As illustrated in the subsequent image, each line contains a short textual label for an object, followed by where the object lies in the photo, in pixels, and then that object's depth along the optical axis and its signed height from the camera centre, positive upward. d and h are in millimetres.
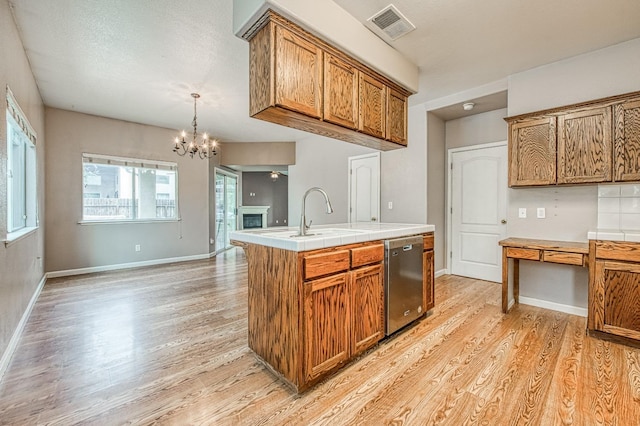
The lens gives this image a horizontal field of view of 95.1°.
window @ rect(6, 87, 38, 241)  2695 +433
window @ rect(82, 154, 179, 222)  4992 +400
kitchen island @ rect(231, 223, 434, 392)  1769 -595
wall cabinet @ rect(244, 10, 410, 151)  1977 +975
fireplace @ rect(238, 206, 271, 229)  9609 -183
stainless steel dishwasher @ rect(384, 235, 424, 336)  2396 -618
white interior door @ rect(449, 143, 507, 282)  4215 +5
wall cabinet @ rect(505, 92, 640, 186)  2607 +649
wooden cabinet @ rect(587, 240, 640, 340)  2328 -645
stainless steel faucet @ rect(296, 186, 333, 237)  2173 -127
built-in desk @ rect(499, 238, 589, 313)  2666 -405
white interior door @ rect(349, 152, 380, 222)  4977 +402
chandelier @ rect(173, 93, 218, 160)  4165 +1327
